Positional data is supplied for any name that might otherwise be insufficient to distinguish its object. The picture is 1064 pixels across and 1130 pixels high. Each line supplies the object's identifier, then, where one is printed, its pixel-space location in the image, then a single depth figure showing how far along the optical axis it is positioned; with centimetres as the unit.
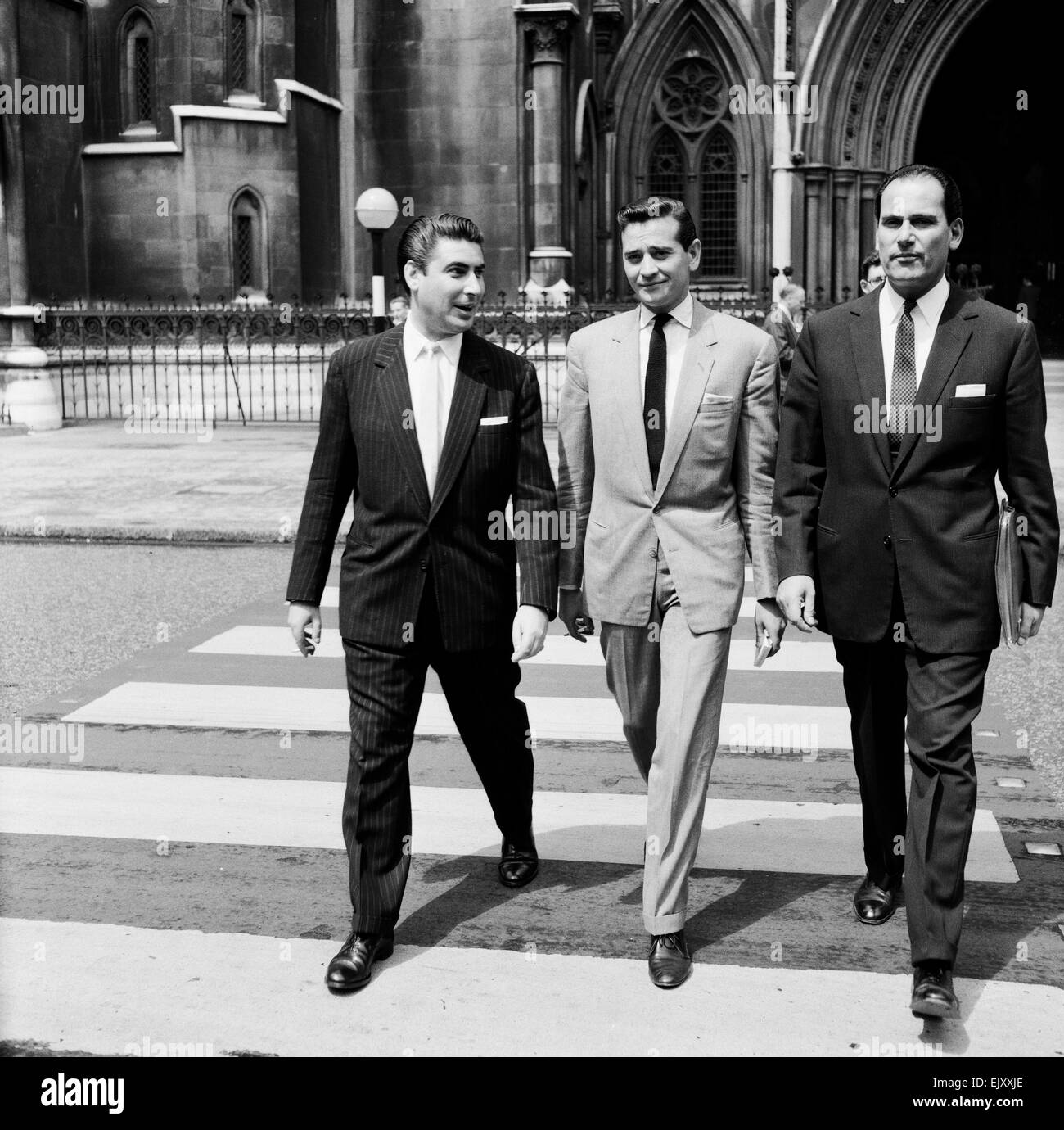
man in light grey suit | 405
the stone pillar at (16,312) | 1961
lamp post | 1623
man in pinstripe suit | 407
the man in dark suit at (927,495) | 382
